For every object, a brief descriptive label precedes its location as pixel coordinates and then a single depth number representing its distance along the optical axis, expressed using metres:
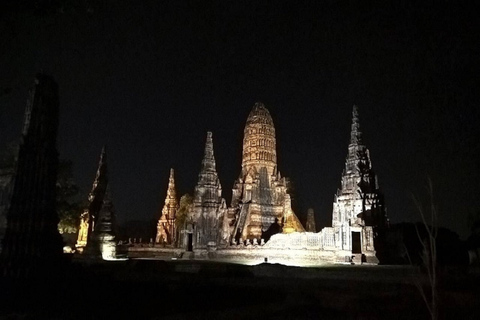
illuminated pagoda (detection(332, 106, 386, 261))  23.65
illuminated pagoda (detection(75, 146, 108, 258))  34.97
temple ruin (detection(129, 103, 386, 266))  25.15
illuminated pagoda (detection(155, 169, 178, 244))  47.53
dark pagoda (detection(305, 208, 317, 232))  43.63
